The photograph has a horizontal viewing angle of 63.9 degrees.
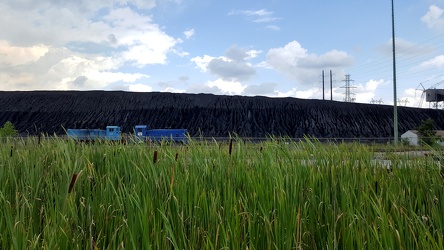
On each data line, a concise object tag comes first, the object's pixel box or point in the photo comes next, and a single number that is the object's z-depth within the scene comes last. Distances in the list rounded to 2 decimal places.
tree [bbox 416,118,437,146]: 37.81
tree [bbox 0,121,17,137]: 32.76
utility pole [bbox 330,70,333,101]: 80.44
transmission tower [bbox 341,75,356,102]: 90.81
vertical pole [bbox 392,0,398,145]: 25.92
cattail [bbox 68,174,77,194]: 1.92
